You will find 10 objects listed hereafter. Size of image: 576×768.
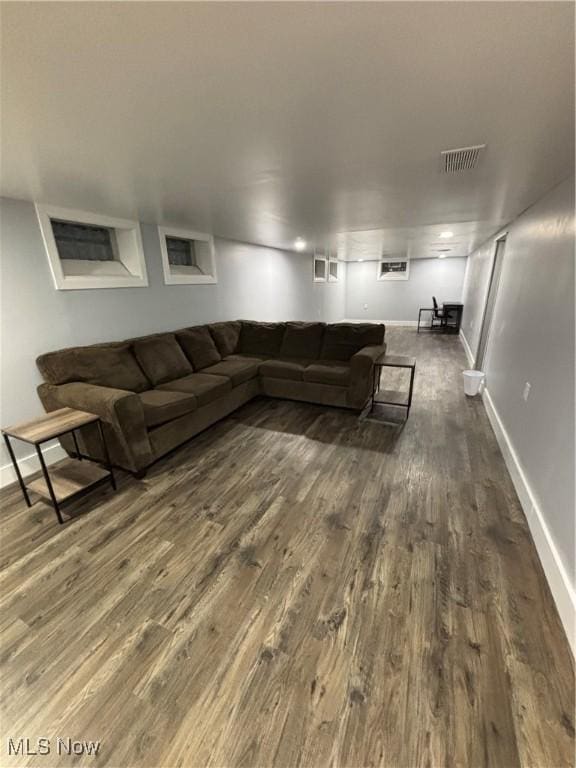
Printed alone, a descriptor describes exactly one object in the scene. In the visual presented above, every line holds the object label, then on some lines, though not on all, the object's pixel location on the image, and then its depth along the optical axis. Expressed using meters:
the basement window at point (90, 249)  2.57
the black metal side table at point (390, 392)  3.33
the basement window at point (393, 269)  9.10
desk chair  8.35
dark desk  8.21
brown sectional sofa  2.39
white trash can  3.90
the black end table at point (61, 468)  1.98
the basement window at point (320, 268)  7.66
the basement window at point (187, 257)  3.66
